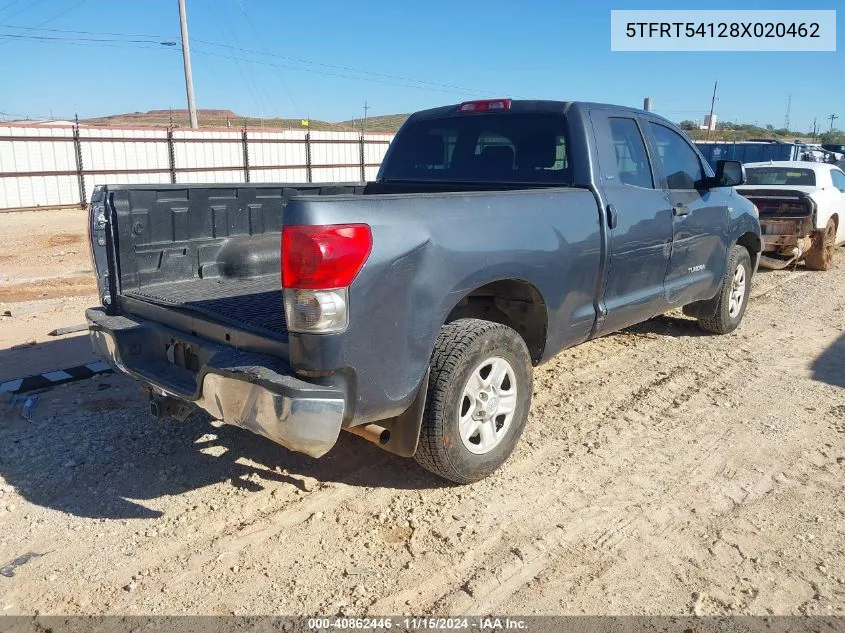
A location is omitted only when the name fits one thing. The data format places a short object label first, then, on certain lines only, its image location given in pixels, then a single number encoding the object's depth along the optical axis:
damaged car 9.73
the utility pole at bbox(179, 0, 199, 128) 26.16
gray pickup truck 2.76
